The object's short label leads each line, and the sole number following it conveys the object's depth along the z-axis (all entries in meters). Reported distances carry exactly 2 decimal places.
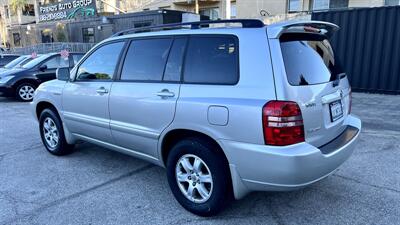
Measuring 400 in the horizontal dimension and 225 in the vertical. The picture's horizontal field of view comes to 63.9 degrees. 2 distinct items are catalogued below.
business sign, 26.77
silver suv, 2.52
